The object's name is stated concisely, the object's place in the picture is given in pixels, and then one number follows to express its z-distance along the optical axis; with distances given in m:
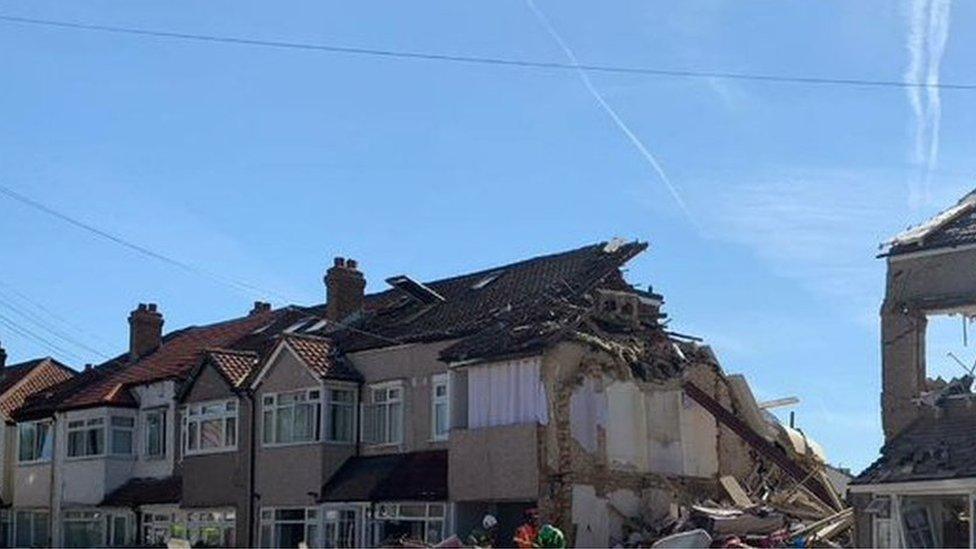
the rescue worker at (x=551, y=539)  23.23
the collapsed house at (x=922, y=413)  24.31
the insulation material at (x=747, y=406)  37.38
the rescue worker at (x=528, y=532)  27.03
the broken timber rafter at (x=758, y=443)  34.97
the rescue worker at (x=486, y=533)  32.09
